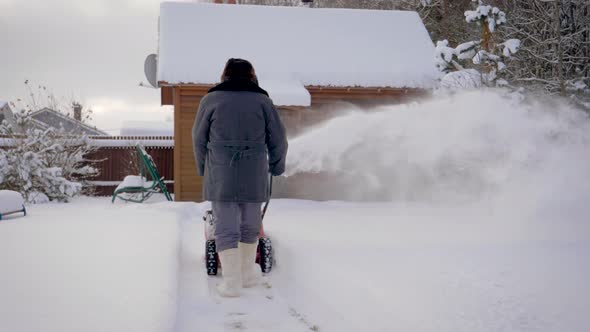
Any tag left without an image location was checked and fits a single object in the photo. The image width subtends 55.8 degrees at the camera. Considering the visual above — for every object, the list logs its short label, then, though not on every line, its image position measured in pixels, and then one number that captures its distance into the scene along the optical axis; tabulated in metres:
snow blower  4.75
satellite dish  14.33
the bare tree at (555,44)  10.47
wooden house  11.59
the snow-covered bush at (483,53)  9.77
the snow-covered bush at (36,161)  12.51
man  4.39
